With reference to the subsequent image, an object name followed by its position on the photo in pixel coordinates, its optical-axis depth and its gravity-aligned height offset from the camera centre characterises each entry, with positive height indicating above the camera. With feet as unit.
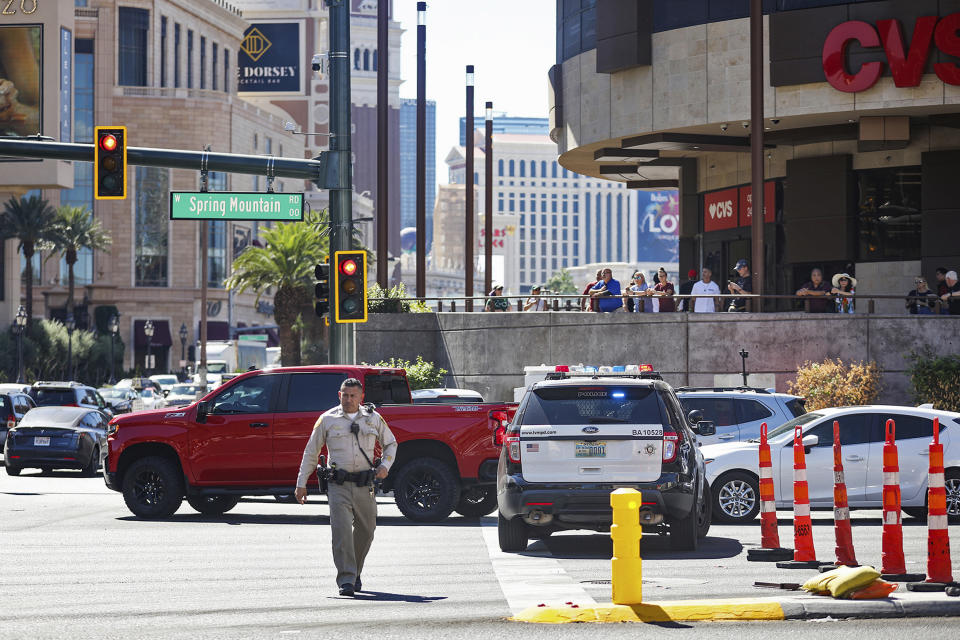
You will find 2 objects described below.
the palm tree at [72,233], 304.50 +19.48
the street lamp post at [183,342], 359.46 -3.56
